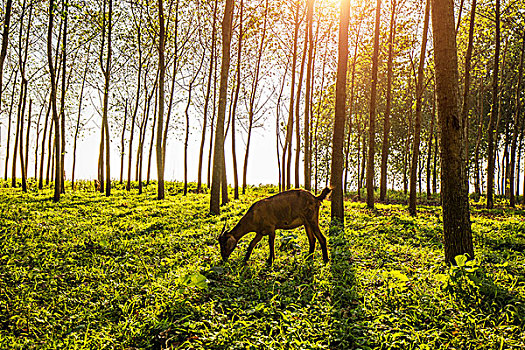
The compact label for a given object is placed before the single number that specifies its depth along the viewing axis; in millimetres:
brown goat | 9719
